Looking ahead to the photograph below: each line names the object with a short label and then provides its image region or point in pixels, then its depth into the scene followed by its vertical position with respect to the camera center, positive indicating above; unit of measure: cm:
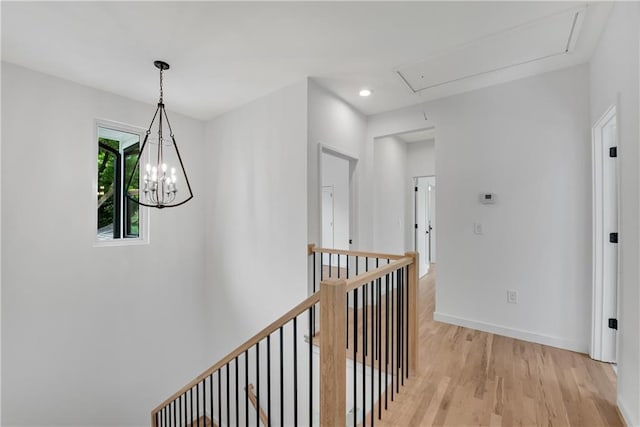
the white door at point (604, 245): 237 -28
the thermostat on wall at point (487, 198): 308 +17
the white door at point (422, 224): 560 -24
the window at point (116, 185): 346 +38
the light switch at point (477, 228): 316 -17
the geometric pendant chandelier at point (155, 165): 376 +70
